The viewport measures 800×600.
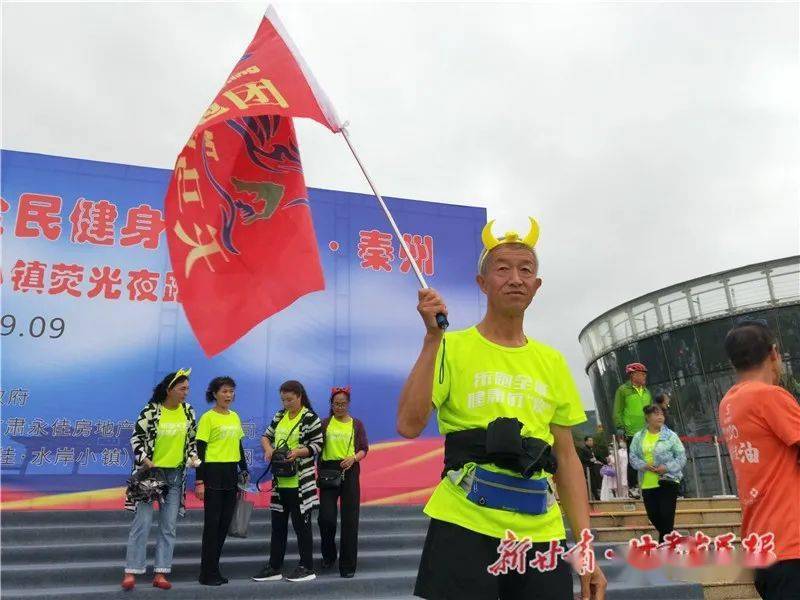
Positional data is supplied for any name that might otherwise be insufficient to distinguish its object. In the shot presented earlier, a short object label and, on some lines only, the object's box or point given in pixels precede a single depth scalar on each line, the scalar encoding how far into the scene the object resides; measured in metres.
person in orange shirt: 2.36
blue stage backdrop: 7.75
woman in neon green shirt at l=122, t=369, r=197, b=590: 5.15
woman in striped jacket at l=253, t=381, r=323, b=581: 5.59
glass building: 15.99
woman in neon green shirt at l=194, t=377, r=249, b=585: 5.34
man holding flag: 1.86
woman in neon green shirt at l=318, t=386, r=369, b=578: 5.66
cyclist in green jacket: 7.06
